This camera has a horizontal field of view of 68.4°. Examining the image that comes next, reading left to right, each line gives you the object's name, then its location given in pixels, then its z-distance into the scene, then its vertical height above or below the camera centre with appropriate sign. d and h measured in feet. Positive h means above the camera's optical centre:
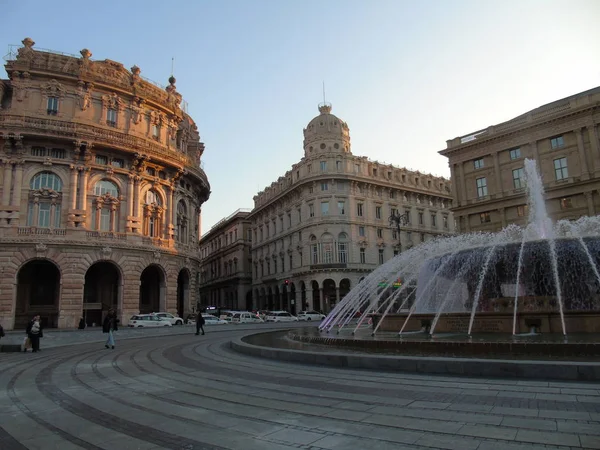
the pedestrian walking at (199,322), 85.28 -2.10
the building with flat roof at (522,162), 129.08 +41.99
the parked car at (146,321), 114.62 -2.05
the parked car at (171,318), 120.78 -1.46
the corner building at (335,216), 187.93 +39.62
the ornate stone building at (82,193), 111.65 +33.13
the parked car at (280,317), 162.91 -3.62
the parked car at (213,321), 143.02 -3.35
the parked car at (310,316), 164.96 -3.65
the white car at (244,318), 153.58 -3.04
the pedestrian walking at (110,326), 59.50 -1.46
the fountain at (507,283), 43.32 +1.64
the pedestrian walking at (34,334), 57.52 -1.94
